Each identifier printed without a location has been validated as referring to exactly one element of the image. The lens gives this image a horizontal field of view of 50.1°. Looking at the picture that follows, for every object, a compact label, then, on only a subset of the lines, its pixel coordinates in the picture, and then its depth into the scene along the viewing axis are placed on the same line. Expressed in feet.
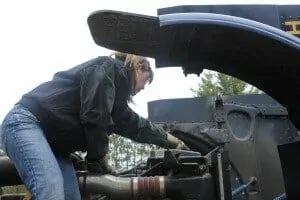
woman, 5.07
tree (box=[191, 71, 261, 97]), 40.65
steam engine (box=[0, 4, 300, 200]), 4.14
